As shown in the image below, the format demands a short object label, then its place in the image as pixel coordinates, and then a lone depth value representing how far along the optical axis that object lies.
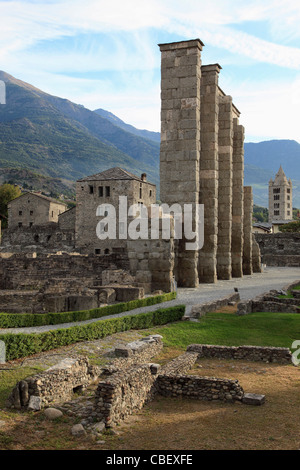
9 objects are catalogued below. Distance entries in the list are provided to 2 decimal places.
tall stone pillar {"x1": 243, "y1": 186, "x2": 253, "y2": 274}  36.44
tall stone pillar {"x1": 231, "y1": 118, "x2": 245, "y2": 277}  33.86
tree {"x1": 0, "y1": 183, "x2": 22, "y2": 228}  77.81
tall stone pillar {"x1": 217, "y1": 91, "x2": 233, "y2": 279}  31.14
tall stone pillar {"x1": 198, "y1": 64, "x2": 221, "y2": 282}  27.77
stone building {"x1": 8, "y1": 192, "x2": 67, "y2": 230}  67.94
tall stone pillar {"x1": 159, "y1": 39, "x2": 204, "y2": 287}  25.67
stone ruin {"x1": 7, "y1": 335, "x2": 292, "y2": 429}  7.31
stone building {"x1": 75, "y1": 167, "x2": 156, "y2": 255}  56.09
